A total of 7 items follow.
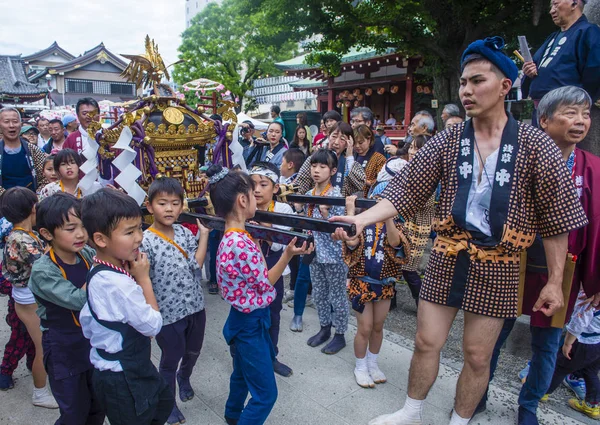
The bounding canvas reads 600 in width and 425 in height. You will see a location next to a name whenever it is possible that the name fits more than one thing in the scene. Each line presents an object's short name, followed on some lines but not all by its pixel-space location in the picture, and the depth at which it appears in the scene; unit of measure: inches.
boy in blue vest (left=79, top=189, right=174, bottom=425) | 74.2
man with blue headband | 85.6
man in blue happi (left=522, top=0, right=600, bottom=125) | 140.2
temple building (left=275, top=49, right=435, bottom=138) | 570.3
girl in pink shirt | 89.6
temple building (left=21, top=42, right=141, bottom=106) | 1358.1
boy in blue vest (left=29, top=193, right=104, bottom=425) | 86.5
